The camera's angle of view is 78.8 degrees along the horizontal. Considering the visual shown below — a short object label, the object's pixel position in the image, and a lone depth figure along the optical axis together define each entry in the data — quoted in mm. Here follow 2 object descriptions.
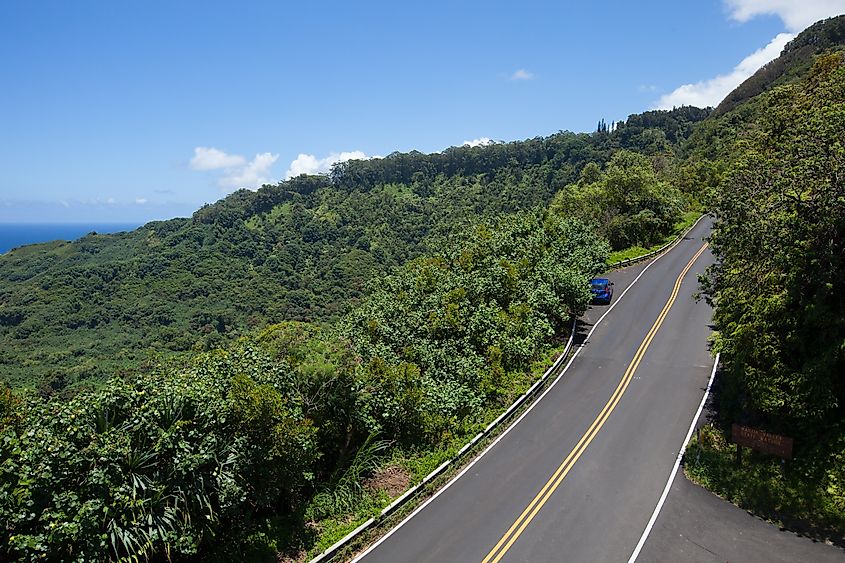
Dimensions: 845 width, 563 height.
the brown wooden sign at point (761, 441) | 14242
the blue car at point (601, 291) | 32750
